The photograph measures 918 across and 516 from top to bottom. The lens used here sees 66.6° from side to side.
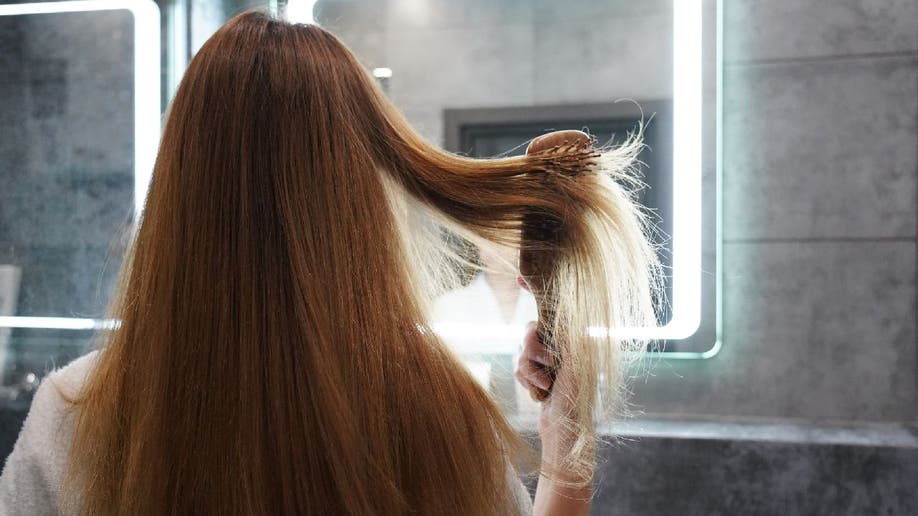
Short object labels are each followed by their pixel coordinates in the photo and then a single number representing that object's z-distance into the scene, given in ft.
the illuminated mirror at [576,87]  3.88
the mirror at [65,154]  4.55
